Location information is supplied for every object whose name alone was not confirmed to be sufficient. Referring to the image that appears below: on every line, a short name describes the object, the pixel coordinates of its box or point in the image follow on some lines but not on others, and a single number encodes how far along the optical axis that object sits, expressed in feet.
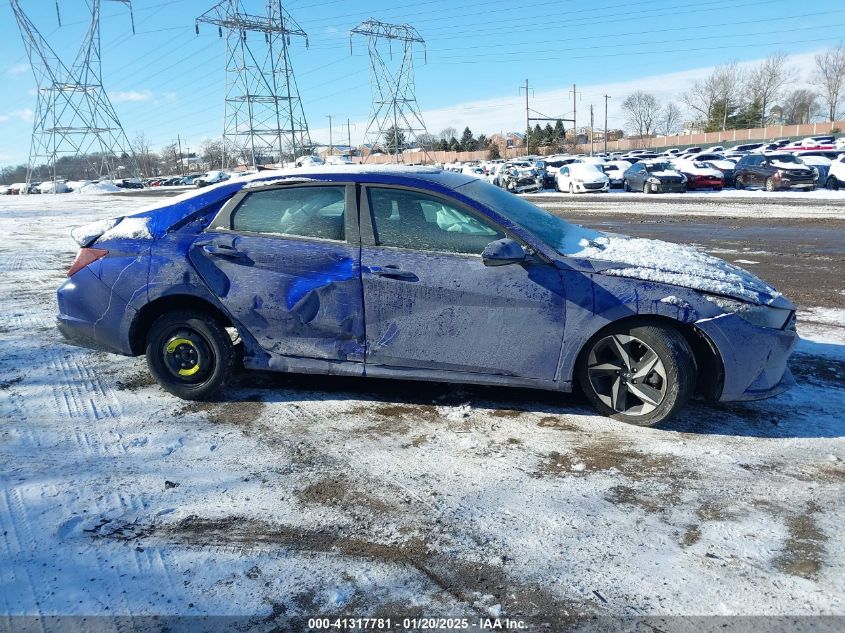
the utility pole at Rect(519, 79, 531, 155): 204.55
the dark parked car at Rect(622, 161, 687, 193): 84.38
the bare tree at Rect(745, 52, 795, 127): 255.70
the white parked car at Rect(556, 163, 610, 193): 94.12
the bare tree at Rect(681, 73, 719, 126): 269.03
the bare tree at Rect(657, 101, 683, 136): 329.93
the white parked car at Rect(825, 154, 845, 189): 74.64
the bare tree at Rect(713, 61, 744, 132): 263.90
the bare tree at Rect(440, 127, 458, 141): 339.07
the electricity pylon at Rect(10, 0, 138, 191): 190.49
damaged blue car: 12.00
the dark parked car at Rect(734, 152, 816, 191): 77.77
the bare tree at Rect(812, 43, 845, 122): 245.86
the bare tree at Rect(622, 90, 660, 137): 326.03
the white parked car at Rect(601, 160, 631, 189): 101.19
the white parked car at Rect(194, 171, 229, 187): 178.47
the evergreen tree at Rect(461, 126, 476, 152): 309.83
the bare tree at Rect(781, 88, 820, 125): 271.08
